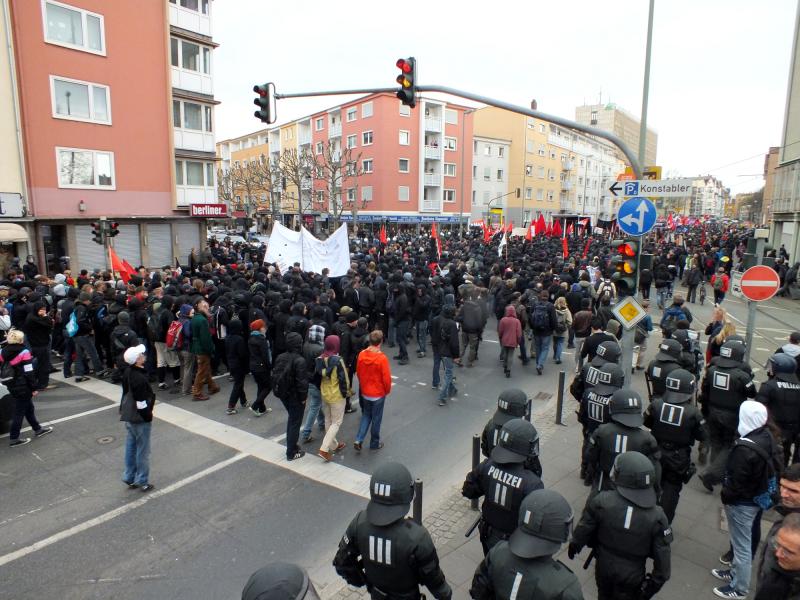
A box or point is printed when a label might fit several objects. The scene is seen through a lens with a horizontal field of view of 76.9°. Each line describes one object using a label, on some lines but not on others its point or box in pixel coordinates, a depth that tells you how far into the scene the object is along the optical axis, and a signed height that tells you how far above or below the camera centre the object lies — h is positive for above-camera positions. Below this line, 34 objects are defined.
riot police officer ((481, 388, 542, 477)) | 4.75 -1.74
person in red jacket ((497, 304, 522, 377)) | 10.77 -2.24
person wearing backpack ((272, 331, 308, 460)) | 6.84 -2.11
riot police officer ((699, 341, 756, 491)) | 5.56 -1.83
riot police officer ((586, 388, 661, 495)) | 4.54 -1.88
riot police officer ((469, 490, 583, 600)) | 2.65 -1.81
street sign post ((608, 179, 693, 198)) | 7.55 +0.62
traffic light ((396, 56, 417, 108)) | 9.32 +2.73
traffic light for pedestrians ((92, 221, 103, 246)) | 16.44 -0.23
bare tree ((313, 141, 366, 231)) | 43.61 +5.03
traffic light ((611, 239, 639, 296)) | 7.48 -0.57
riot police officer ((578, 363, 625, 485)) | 5.73 -1.91
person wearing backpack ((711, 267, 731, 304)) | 16.06 -1.80
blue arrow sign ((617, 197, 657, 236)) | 7.26 +0.19
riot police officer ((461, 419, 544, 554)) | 3.87 -1.94
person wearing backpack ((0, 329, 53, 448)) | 7.30 -2.24
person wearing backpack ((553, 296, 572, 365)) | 11.38 -2.17
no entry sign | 7.53 -0.80
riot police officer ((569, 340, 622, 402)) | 6.25 -1.72
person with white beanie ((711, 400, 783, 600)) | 4.21 -2.09
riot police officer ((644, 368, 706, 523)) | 4.85 -1.95
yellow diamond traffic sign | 7.09 -1.17
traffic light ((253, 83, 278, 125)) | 10.15 +2.50
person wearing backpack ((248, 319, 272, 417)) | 7.95 -2.02
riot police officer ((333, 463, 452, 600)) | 3.14 -1.98
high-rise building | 110.81 +25.10
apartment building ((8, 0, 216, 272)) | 19.53 +4.46
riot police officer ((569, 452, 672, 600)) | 3.41 -2.08
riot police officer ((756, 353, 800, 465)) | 5.52 -1.81
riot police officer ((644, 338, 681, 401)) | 6.18 -1.65
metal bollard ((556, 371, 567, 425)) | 8.07 -2.81
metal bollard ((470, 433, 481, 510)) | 5.79 -2.57
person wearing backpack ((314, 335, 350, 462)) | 7.02 -2.22
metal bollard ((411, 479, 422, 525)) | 4.72 -2.67
